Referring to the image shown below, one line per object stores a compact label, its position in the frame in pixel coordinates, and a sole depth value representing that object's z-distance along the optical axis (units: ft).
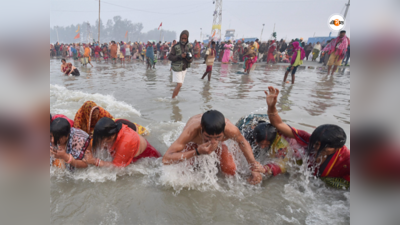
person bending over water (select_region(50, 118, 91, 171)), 7.80
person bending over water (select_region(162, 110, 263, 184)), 7.68
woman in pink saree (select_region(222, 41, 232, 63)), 57.31
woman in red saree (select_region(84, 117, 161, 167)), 8.29
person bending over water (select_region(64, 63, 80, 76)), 35.52
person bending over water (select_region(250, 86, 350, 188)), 7.72
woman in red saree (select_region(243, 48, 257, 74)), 36.50
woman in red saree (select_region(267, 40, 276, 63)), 55.58
